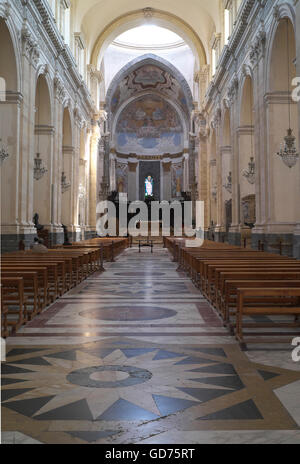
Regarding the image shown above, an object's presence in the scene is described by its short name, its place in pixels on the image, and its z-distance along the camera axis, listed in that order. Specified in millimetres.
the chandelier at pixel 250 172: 16469
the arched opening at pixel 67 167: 23156
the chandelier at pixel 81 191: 25980
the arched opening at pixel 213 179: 27031
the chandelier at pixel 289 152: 11562
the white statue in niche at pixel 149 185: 46781
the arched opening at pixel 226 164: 22547
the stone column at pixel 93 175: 30244
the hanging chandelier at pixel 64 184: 21084
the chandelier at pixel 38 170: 16141
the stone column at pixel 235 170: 19094
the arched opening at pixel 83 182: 26234
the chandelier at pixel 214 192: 26928
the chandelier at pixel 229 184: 20508
